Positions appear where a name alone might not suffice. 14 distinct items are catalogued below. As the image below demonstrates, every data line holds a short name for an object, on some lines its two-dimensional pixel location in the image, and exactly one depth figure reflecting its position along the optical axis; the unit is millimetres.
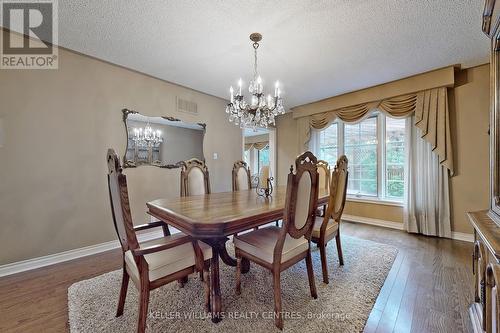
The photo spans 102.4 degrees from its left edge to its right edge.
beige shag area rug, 1363
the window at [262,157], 8211
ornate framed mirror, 2969
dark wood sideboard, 967
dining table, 1259
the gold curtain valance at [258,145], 7749
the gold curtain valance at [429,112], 2957
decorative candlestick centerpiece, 2290
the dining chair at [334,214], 1910
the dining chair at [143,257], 1182
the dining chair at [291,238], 1379
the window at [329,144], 4434
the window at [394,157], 3584
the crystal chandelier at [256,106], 2143
